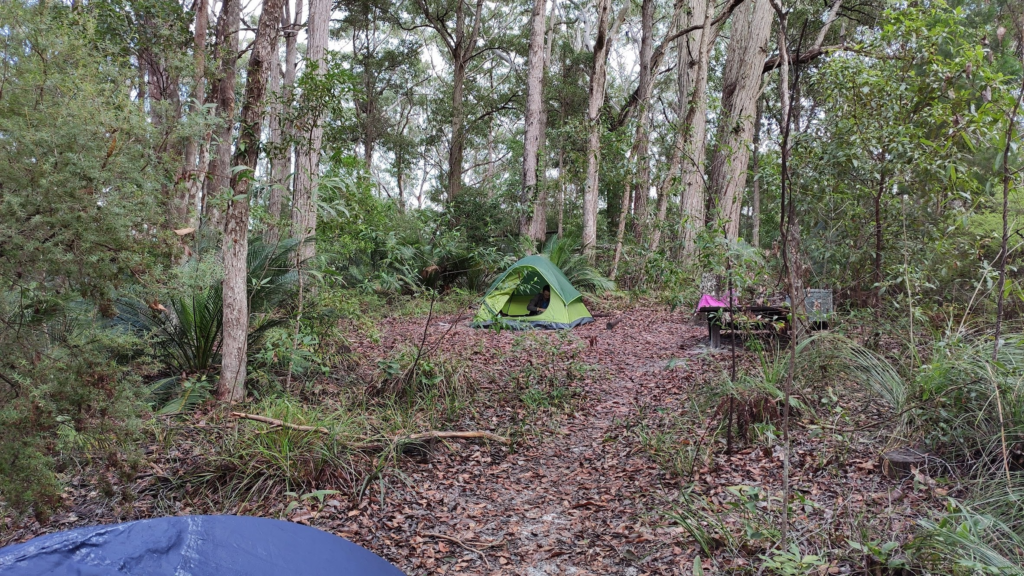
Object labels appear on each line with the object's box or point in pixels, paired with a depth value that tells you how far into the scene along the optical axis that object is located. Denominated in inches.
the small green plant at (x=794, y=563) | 92.4
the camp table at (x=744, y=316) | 199.8
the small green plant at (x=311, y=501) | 145.4
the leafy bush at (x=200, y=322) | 203.2
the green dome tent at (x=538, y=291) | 373.7
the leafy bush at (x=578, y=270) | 474.9
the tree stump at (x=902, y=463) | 132.3
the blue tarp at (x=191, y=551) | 69.7
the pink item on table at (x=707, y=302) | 292.5
